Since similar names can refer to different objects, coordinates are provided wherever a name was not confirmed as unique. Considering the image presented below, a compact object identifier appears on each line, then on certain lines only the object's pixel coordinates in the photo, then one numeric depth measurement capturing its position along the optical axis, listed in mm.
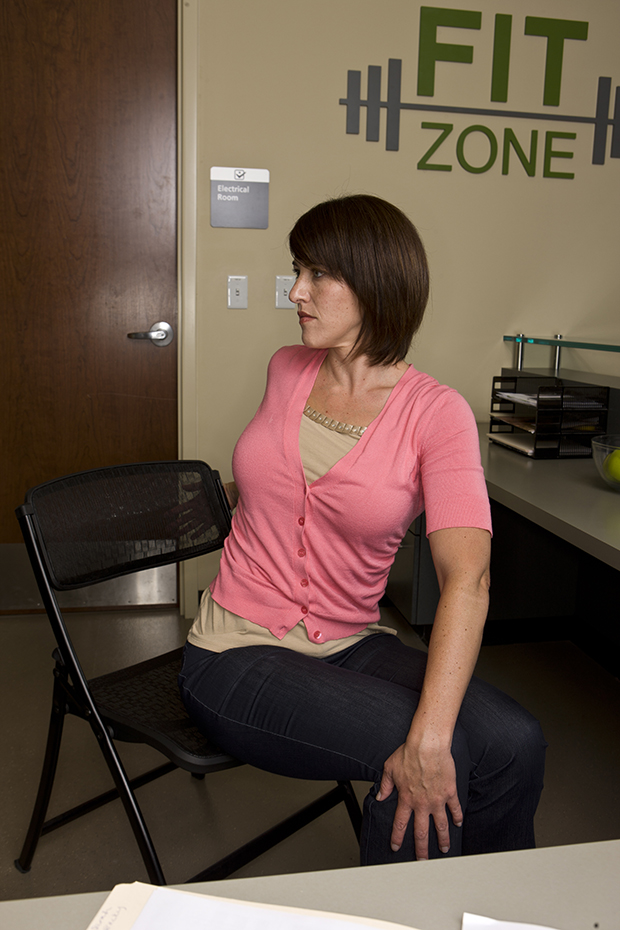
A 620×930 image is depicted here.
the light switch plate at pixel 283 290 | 2787
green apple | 1843
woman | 1083
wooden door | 2619
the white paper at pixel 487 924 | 568
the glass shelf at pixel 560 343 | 2226
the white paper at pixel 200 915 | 559
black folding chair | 1257
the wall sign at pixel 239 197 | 2686
